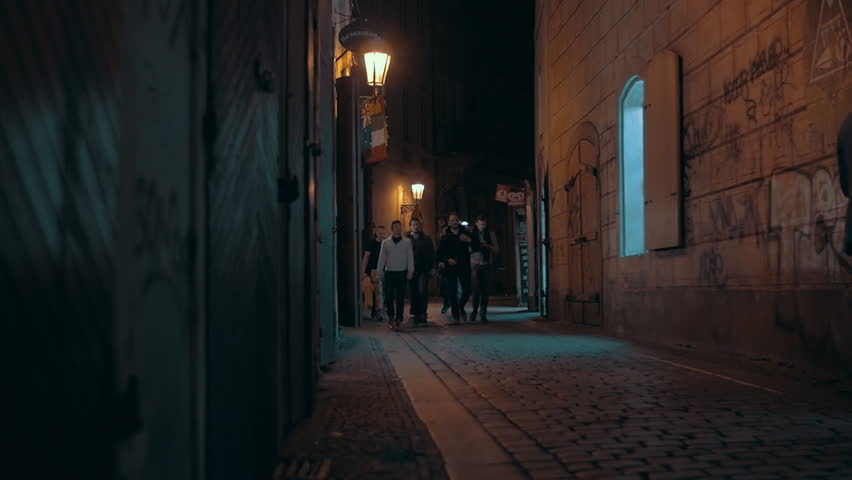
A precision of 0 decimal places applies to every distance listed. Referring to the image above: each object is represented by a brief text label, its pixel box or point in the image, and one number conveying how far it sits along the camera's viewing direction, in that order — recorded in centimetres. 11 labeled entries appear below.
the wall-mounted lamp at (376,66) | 1142
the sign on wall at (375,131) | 1377
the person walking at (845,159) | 442
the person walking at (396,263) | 1230
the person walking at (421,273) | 1270
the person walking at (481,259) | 1310
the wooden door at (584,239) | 1079
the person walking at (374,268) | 1440
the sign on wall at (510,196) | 2414
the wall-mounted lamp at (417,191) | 2681
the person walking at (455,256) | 1302
